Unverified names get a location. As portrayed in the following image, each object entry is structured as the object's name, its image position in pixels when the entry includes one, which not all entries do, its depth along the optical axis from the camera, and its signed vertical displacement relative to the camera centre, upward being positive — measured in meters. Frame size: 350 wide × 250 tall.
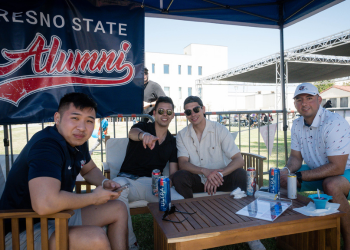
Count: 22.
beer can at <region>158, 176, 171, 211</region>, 1.99 -0.66
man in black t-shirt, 3.01 -0.46
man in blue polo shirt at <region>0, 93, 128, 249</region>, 1.42 -0.44
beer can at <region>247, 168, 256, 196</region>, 2.36 -0.69
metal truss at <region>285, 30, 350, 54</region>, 9.16 +3.05
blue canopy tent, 3.49 +1.62
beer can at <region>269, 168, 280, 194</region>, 2.32 -0.67
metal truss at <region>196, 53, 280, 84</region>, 14.88 +3.54
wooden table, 1.62 -0.84
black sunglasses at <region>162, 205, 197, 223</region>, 1.87 -0.81
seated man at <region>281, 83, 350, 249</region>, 2.43 -0.46
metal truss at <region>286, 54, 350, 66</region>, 13.17 +3.09
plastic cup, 1.92 -0.74
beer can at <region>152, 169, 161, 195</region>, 2.45 -0.70
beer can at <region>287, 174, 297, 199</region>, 2.26 -0.72
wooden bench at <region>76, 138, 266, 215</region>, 3.05 -0.62
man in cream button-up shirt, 2.92 -0.51
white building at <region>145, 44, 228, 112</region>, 37.34 +8.12
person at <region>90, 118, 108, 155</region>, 6.30 -0.24
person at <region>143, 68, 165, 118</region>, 4.19 +0.41
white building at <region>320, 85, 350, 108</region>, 26.00 +1.86
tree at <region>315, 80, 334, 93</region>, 34.12 +3.93
